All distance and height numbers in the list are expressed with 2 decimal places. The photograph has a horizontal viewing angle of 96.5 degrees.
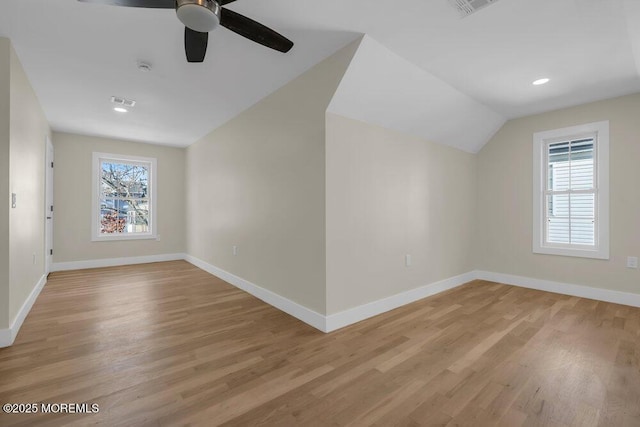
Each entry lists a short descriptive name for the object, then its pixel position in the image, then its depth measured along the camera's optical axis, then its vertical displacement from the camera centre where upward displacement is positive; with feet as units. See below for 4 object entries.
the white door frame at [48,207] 13.51 +0.28
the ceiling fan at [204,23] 4.64 +3.60
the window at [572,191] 11.55 +1.03
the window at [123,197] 17.43 +1.01
